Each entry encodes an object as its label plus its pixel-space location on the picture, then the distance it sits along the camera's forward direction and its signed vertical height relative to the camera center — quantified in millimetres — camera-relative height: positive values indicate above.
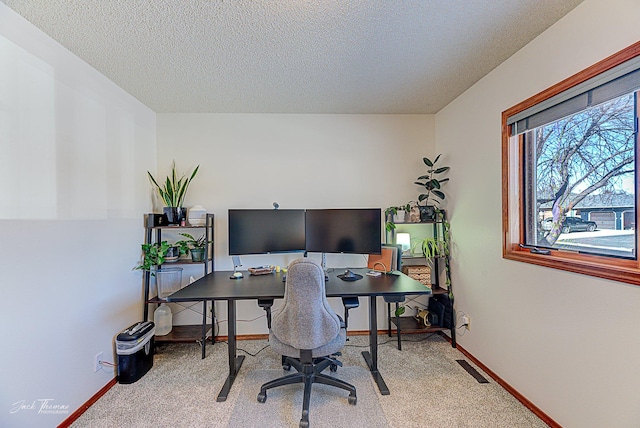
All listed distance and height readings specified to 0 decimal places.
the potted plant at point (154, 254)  2557 -383
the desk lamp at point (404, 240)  2854 -300
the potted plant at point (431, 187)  2834 +284
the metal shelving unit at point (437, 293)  2727 -836
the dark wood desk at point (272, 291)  1896 -581
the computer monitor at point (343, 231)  2441 -168
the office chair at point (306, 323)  1637 -710
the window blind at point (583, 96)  1287 +657
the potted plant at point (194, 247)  2709 -333
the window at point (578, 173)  1353 +239
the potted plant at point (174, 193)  2744 +243
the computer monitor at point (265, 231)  2529 -167
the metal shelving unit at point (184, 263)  2596 -676
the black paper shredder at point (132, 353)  2160 -1144
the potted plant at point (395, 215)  2800 -27
